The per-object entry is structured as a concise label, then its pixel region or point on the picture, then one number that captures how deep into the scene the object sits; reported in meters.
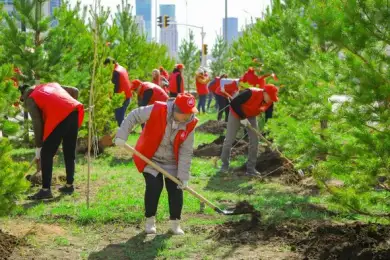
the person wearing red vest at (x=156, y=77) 15.14
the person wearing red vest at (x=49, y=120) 7.88
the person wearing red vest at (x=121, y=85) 13.32
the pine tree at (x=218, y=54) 40.15
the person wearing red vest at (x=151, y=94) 11.79
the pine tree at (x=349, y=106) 4.58
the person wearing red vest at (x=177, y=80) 18.67
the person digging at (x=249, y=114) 9.61
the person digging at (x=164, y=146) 6.34
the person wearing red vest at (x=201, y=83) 23.45
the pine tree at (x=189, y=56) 39.09
